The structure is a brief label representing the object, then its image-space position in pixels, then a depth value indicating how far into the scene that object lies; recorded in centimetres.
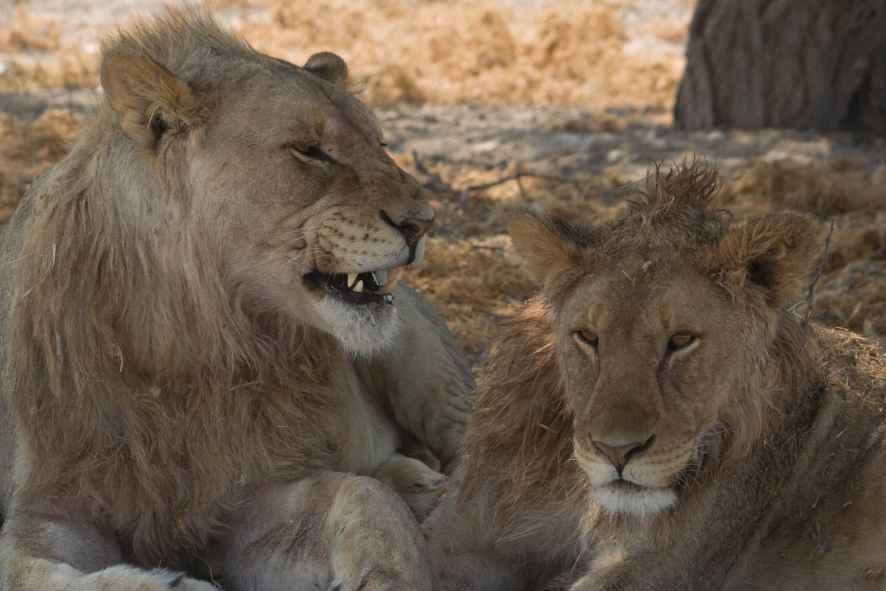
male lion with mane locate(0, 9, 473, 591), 686
